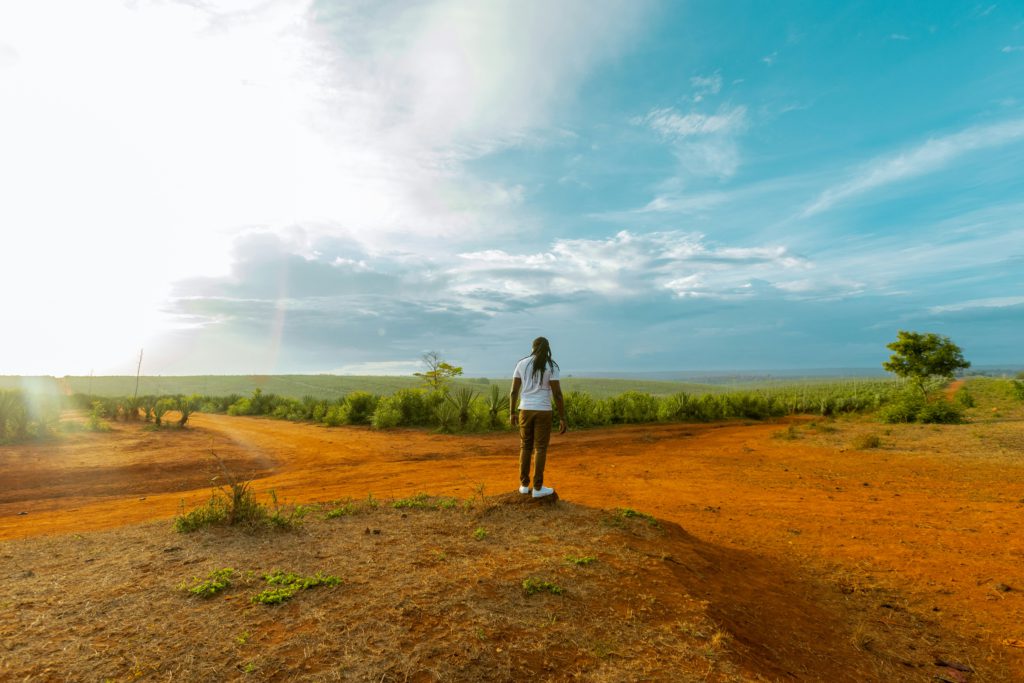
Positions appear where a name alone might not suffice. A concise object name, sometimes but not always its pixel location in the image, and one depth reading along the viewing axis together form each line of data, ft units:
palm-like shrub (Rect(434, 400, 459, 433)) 60.59
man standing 21.98
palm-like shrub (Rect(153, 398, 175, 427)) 66.03
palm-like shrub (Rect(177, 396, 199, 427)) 66.18
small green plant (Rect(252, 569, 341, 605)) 12.65
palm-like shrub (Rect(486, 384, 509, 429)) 61.26
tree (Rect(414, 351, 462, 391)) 85.15
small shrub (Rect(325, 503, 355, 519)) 20.86
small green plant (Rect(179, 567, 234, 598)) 13.02
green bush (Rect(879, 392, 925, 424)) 65.82
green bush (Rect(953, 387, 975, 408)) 80.12
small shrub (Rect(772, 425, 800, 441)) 55.31
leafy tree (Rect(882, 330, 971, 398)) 80.74
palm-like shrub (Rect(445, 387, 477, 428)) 61.41
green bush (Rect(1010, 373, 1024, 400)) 80.48
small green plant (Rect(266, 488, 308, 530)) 18.75
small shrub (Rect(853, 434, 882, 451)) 47.44
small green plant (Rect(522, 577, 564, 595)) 13.50
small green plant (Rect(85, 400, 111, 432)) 57.47
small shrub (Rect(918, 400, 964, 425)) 62.03
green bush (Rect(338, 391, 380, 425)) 70.13
